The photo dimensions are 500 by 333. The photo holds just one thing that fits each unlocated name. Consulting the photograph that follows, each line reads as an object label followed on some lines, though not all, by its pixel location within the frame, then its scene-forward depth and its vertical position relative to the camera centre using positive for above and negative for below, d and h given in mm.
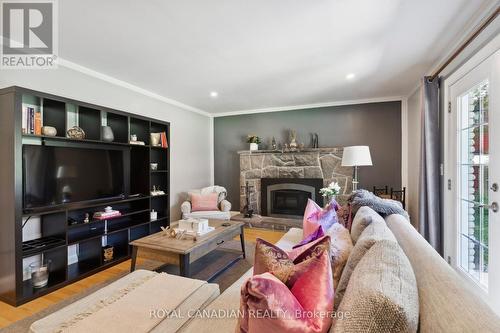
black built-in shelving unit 2111 -454
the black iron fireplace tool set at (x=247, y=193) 5146 -609
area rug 1844 -1219
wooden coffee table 2154 -777
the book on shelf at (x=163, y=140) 3866 +425
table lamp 3180 +113
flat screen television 2309 -86
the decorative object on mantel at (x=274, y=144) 5191 +461
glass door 1820 -108
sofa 633 -407
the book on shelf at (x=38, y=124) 2357 +432
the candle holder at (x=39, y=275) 2314 -1059
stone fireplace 4676 -228
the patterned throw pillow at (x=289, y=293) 726 -430
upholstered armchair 4207 -810
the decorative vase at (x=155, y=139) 3735 +434
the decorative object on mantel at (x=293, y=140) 4929 +518
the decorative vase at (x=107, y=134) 2957 +408
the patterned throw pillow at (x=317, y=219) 1949 -458
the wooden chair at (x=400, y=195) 4242 -556
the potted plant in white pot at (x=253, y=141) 5180 +531
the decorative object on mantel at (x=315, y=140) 4875 +507
